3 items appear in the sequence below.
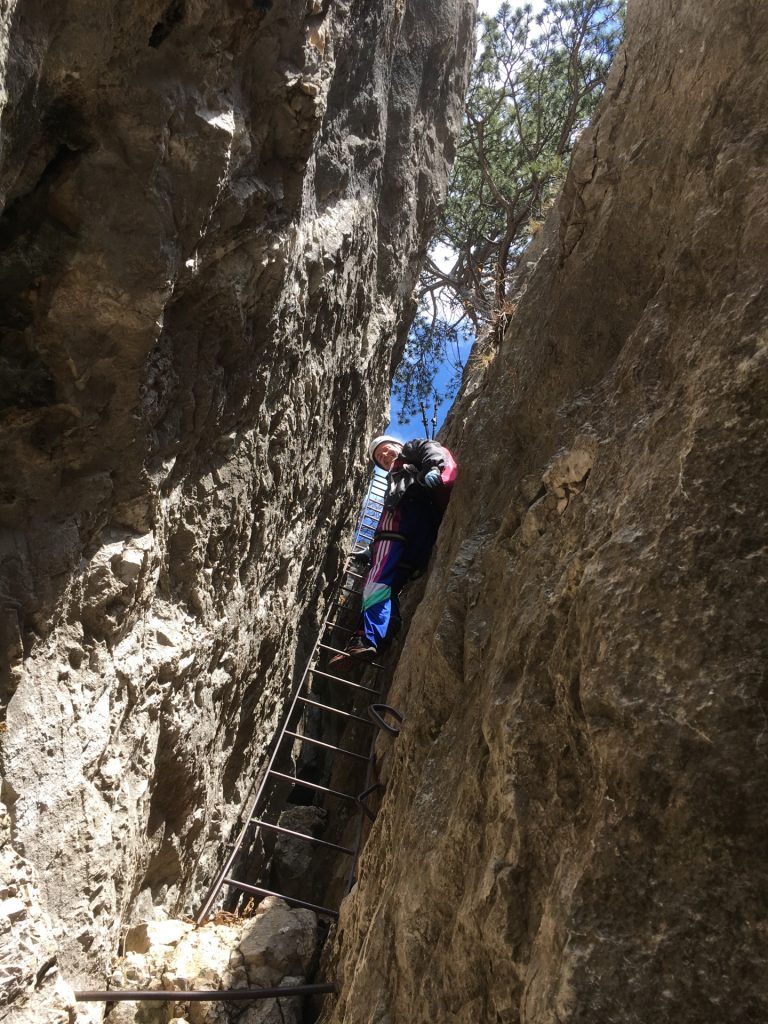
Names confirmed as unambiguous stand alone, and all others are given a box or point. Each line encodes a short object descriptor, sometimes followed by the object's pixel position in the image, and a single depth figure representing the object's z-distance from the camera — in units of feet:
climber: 18.61
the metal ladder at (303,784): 10.37
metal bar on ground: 9.94
